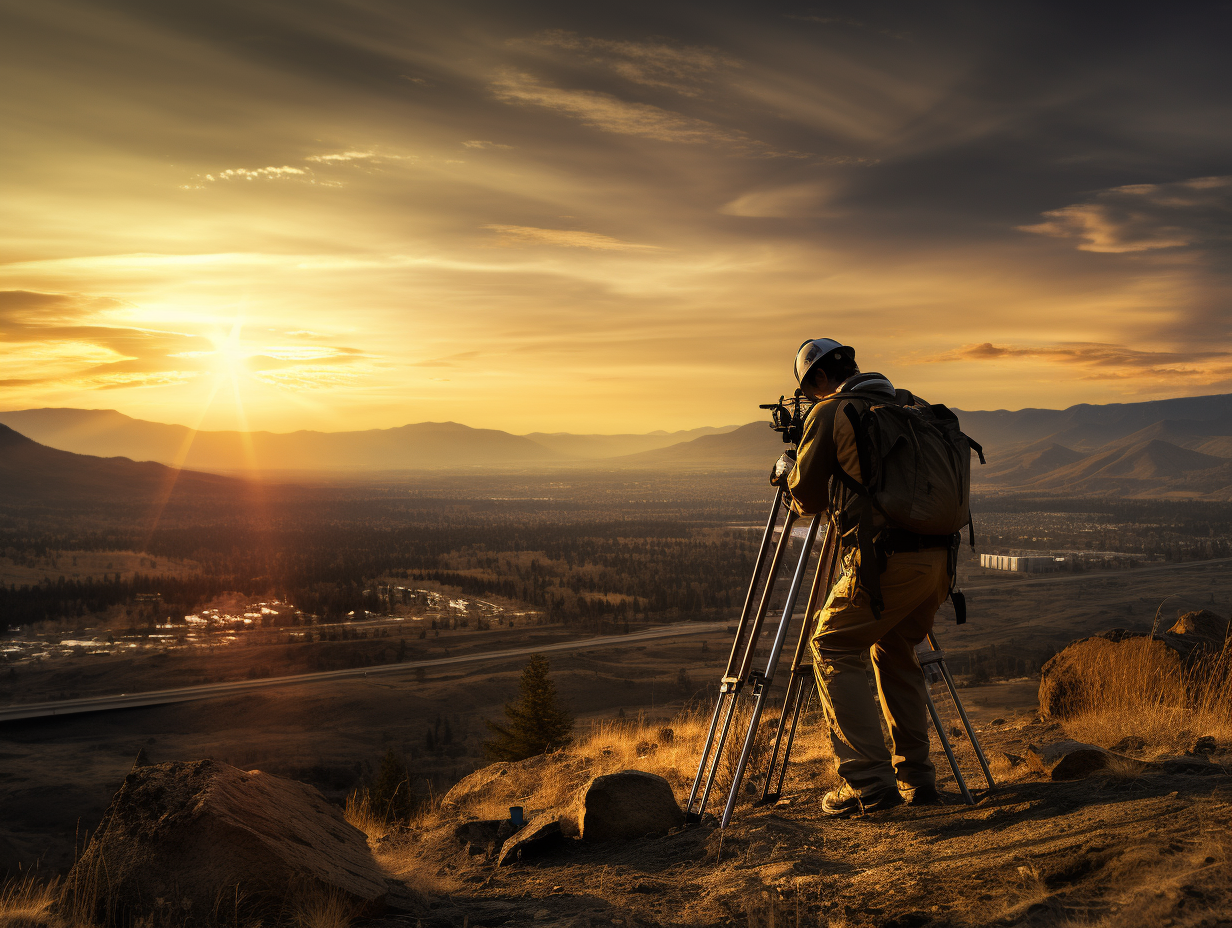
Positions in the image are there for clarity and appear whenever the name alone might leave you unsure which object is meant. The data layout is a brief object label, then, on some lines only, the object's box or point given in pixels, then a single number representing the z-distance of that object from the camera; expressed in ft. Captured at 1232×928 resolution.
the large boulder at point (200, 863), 15.12
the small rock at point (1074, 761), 17.84
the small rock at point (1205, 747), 19.77
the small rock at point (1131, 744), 21.13
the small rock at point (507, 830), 22.20
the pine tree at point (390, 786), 56.90
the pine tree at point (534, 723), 65.00
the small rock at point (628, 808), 19.36
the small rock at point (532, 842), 19.67
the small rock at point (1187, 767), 16.74
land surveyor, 15.96
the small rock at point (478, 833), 22.44
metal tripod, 17.39
